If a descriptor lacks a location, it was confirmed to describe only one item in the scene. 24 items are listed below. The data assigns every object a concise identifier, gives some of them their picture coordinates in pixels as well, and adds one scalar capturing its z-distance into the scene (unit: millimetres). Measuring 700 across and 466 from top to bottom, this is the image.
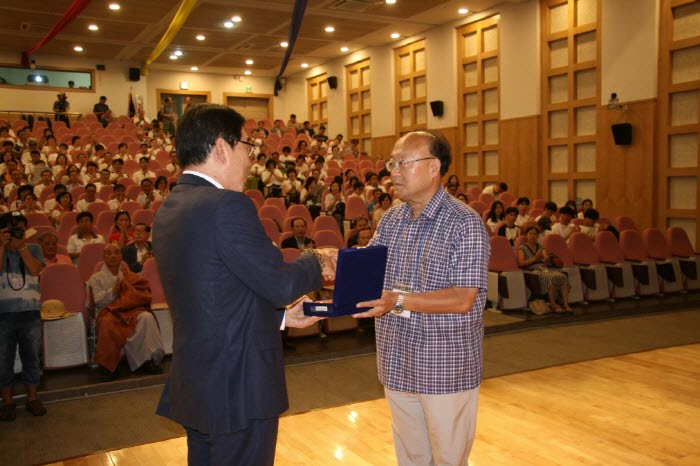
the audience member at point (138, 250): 5457
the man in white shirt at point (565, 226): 7723
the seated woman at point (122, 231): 5934
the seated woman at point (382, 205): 8047
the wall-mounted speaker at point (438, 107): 13414
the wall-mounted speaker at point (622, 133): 9456
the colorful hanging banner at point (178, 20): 7347
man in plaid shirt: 1821
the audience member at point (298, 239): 6230
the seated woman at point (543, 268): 6371
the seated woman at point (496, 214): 7918
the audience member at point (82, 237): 5887
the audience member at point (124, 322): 4414
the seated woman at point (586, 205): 8693
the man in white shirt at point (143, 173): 9391
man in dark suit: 1439
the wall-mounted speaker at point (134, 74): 18156
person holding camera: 3746
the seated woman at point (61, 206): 7141
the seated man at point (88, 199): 7656
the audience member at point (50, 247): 5137
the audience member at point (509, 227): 7461
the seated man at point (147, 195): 7941
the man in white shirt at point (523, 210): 8289
